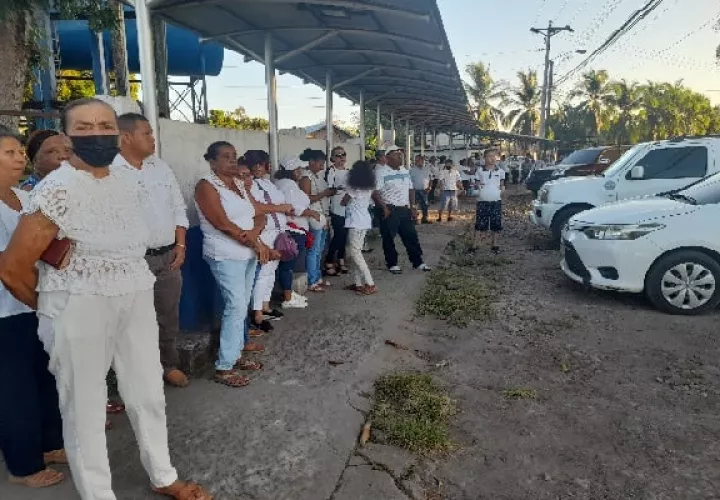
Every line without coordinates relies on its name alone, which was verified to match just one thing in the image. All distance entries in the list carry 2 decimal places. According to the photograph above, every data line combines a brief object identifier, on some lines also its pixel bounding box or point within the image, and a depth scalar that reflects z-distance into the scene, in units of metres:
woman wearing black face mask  2.19
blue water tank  10.42
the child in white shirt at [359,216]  6.57
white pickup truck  8.36
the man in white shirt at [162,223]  3.33
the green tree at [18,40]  4.98
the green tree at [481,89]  46.22
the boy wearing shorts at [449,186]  13.86
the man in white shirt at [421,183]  13.34
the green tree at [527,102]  48.62
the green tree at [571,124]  48.34
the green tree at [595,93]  47.69
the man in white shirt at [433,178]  16.26
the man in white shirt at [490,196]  9.34
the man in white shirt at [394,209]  7.60
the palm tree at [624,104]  46.94
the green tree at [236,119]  27.50
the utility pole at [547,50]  35.34
